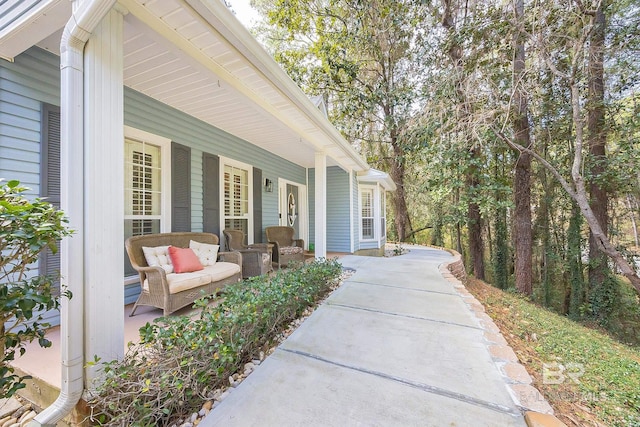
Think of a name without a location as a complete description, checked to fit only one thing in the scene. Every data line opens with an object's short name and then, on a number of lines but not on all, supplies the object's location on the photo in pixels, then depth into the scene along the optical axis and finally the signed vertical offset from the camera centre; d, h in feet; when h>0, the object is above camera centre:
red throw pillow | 10.32 -1.76
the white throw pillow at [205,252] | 11.96 -1.63
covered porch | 4.81 +3.66
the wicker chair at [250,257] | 13.85 -2.23
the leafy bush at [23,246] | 3.65 -0.39
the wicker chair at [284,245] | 17.67 -2.22
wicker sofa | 8.89 -2.32
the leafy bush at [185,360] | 4.48 -2.99
